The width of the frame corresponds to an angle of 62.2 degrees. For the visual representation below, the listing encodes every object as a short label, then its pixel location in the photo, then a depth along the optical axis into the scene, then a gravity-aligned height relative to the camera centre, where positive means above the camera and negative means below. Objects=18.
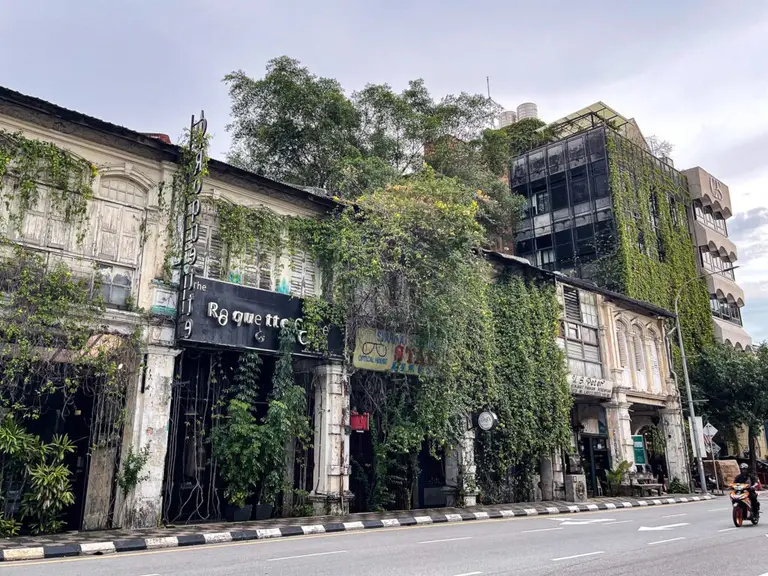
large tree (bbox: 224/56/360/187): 29.91 +16.23
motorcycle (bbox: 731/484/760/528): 12.83 -0.69
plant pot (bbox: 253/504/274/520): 15.18 -0.81
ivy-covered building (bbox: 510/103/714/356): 35.22 +14.60
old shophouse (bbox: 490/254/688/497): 24.72 +3.61
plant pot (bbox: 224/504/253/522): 14.85 -0.83
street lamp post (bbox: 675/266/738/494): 26.55 +1.22
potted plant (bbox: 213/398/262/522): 14.55 +0.48
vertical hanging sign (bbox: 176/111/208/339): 14.09 +5.46
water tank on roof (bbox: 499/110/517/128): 46.72 +25.24
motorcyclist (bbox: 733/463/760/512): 12.87 -0.30
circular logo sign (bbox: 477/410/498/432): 19.25 +1.55
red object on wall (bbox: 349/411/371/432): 17.11 +1.38
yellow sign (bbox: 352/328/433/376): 17.45 +3.27
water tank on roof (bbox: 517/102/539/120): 45.82 +25.20
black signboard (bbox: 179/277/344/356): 14.58 +3.69
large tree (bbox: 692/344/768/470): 32.31 +4.06
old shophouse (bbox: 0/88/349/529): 13.34 +3.90
